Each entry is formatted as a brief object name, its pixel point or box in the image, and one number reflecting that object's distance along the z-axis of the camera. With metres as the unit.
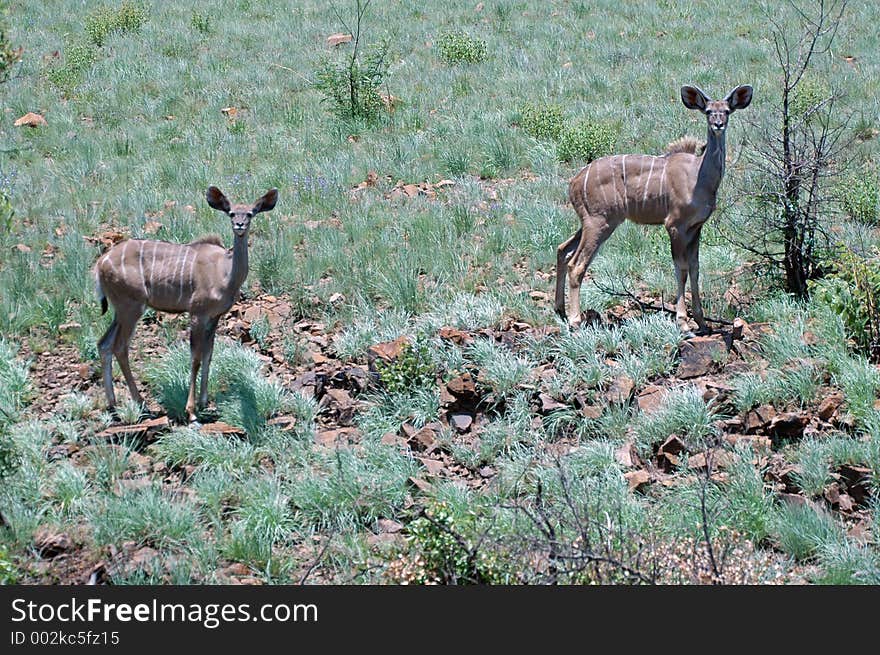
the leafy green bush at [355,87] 32.75
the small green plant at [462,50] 39.34
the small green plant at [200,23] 46.00
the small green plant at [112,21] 44.62
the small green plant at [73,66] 38.03
